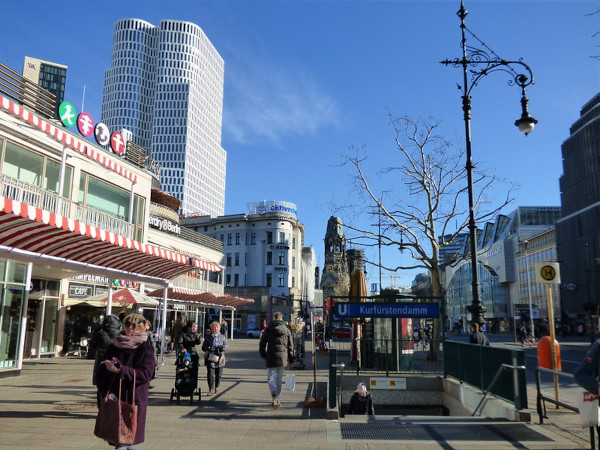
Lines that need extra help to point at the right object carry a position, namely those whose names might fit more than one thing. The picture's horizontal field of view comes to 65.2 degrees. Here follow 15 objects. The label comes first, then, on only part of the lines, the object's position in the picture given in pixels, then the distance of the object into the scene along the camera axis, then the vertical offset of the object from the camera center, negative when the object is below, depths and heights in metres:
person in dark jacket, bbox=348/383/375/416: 10.18 -2.04
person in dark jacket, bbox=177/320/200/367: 9.88 -0.69
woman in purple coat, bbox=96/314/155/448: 4.33 -0.56
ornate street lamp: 11.76 +5.21
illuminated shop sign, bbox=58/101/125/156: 17.22 +7.07
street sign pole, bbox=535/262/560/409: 8.65 +0.68
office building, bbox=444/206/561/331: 85.50 +10.05
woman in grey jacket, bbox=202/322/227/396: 10.12 -1.00
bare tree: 18.94 +3.79
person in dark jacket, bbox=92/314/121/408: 8.12 -0.47
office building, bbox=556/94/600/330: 66.19 +14.17
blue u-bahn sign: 10.59 -0.01
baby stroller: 8.84 -1.32
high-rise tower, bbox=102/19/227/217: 133.50 +59.67
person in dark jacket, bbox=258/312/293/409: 8.84 -0.83
